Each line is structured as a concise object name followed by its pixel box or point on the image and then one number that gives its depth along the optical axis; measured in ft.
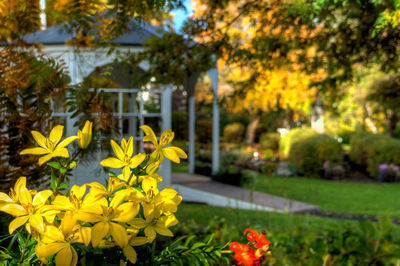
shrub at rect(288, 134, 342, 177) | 38.45
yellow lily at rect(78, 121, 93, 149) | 3.15
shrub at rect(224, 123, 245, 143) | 58.54
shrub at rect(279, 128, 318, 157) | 41.47
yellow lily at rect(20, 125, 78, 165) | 3.17
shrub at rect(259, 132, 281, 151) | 52.08
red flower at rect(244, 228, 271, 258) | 3.54
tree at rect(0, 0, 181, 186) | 6.57
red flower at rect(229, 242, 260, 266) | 3.48
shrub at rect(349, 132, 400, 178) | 37.60
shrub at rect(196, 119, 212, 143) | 50.21
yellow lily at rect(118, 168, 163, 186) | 3.13
